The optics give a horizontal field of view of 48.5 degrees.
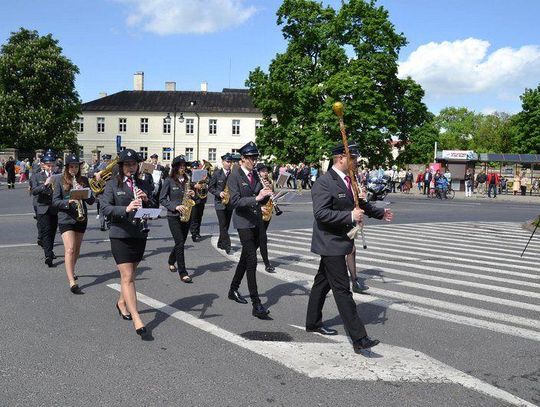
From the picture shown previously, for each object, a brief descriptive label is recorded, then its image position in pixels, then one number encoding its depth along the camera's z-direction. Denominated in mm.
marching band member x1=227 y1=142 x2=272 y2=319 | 7160
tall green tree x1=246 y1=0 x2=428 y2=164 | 42531
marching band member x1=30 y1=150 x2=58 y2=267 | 10367
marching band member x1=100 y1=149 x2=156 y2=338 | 6102
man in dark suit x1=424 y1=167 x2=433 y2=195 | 40344
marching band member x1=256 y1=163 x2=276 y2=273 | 10055
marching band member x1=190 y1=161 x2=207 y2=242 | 14070
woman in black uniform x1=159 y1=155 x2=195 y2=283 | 9258
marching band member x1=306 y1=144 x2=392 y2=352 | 5641
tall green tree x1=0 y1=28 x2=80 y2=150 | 58469
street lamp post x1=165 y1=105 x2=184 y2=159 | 77581
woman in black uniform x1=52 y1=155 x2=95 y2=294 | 8281
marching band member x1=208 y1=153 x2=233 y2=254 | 12672
